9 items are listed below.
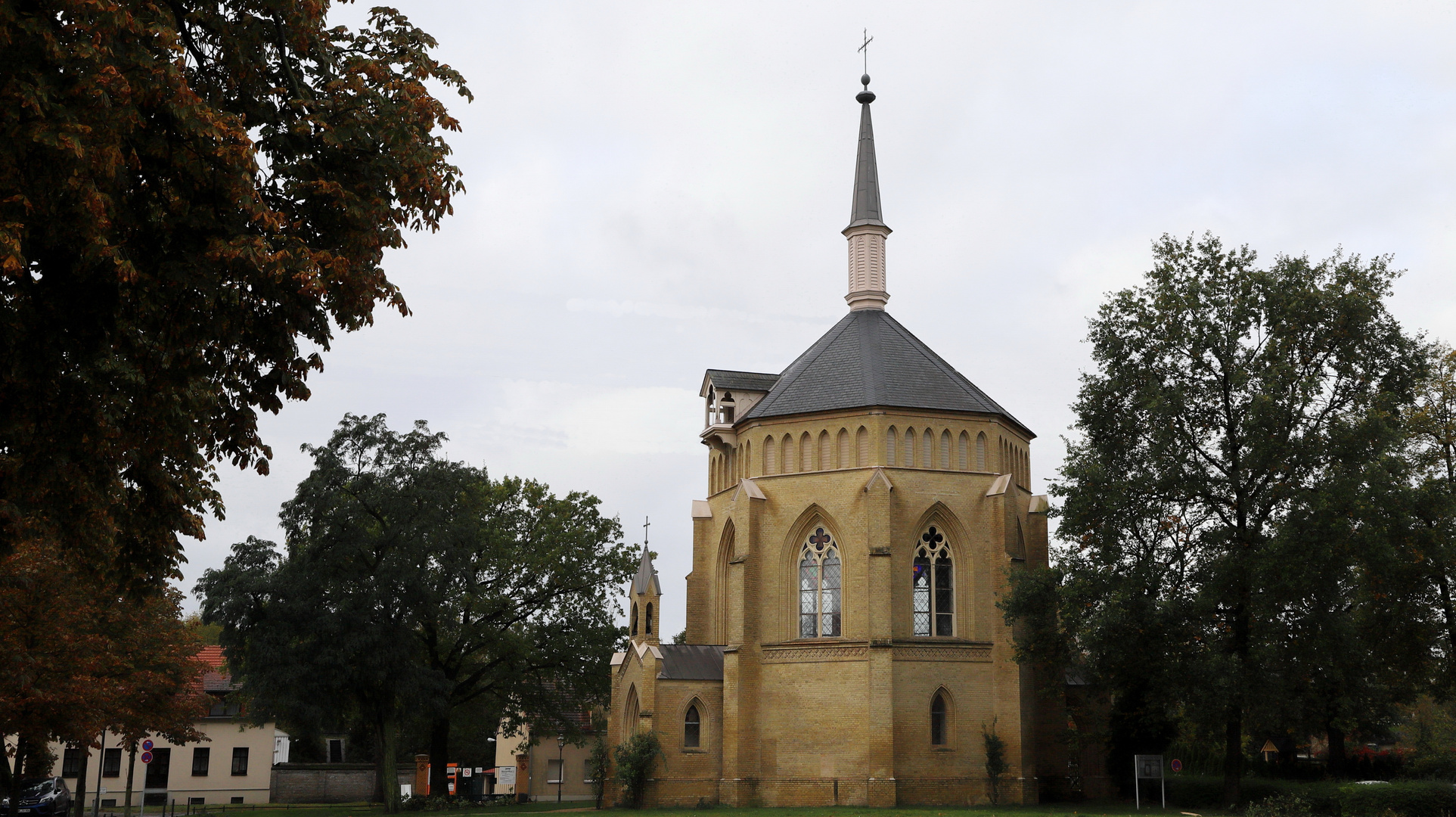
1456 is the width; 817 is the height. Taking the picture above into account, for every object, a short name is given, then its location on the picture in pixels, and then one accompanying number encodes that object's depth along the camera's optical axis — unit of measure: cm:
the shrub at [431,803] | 3862
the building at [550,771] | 6035
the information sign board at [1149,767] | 3148
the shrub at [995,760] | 3391
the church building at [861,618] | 3428
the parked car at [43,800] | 3622
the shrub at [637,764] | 3456
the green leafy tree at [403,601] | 3453
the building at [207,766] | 5106
